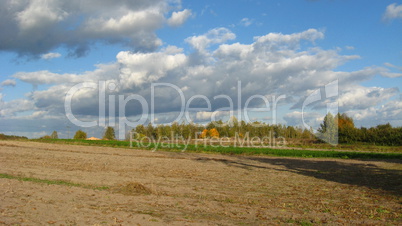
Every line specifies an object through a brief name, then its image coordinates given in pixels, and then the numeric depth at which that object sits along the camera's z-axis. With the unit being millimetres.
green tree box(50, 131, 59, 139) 133450
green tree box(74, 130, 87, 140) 121688
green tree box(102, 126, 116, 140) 138625
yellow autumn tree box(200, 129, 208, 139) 114112
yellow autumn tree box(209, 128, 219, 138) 113031
